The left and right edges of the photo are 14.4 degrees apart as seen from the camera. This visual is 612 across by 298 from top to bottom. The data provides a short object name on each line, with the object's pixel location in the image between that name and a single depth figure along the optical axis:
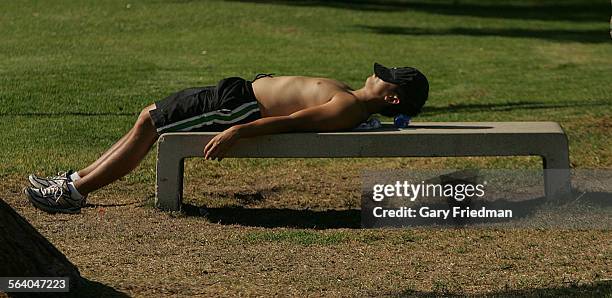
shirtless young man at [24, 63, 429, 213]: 15.53
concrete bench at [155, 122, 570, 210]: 15.22
